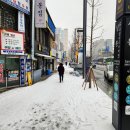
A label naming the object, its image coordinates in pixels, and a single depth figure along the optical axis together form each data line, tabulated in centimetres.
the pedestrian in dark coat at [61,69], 1110
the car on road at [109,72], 1281
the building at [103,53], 5851
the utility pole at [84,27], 1181
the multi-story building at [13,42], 844
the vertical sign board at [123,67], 321
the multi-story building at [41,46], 1134
